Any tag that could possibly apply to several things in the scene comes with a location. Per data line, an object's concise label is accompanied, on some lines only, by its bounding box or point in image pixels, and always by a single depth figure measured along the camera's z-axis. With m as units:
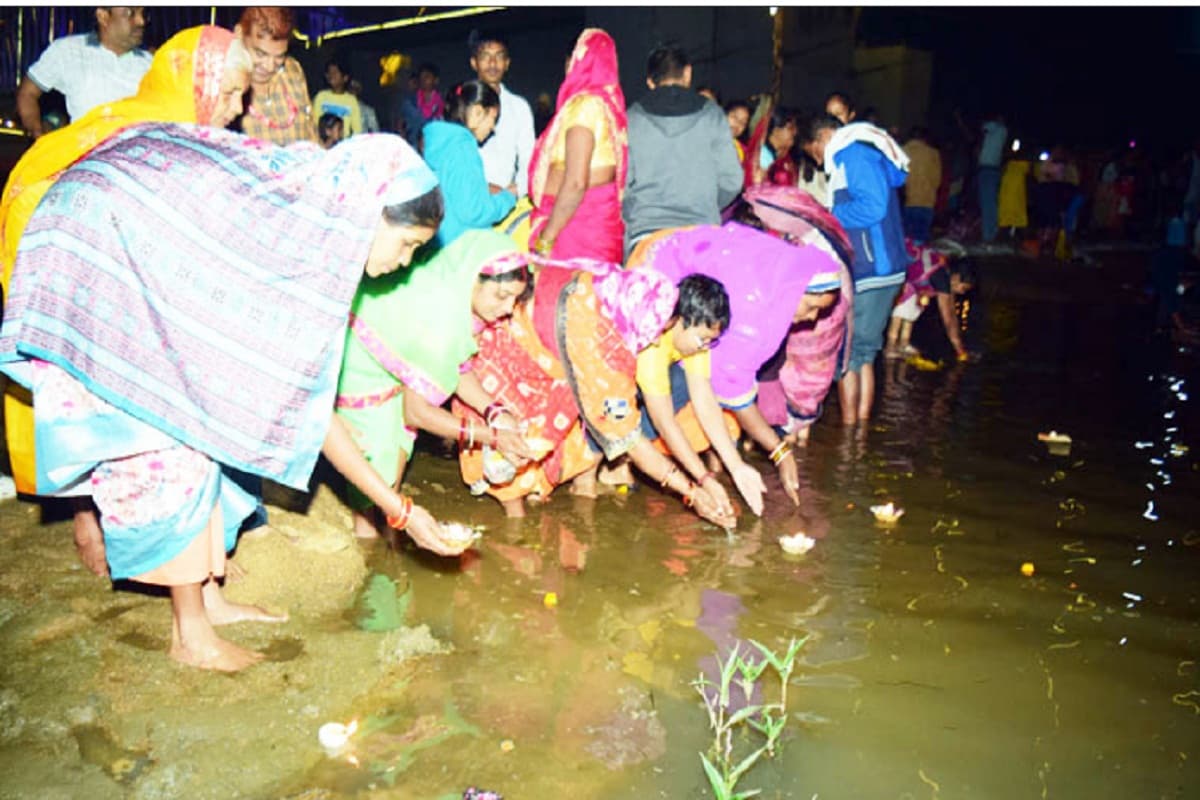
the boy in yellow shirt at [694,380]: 3.91
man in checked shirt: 4.33
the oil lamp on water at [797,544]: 3.98
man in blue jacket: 5.88
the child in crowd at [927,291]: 7.98
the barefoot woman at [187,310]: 2.43
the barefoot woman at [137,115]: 2.90
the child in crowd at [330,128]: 8.20
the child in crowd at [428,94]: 8.05
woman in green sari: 3.45
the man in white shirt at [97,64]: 4.21
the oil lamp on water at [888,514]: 4.34
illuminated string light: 14.07
